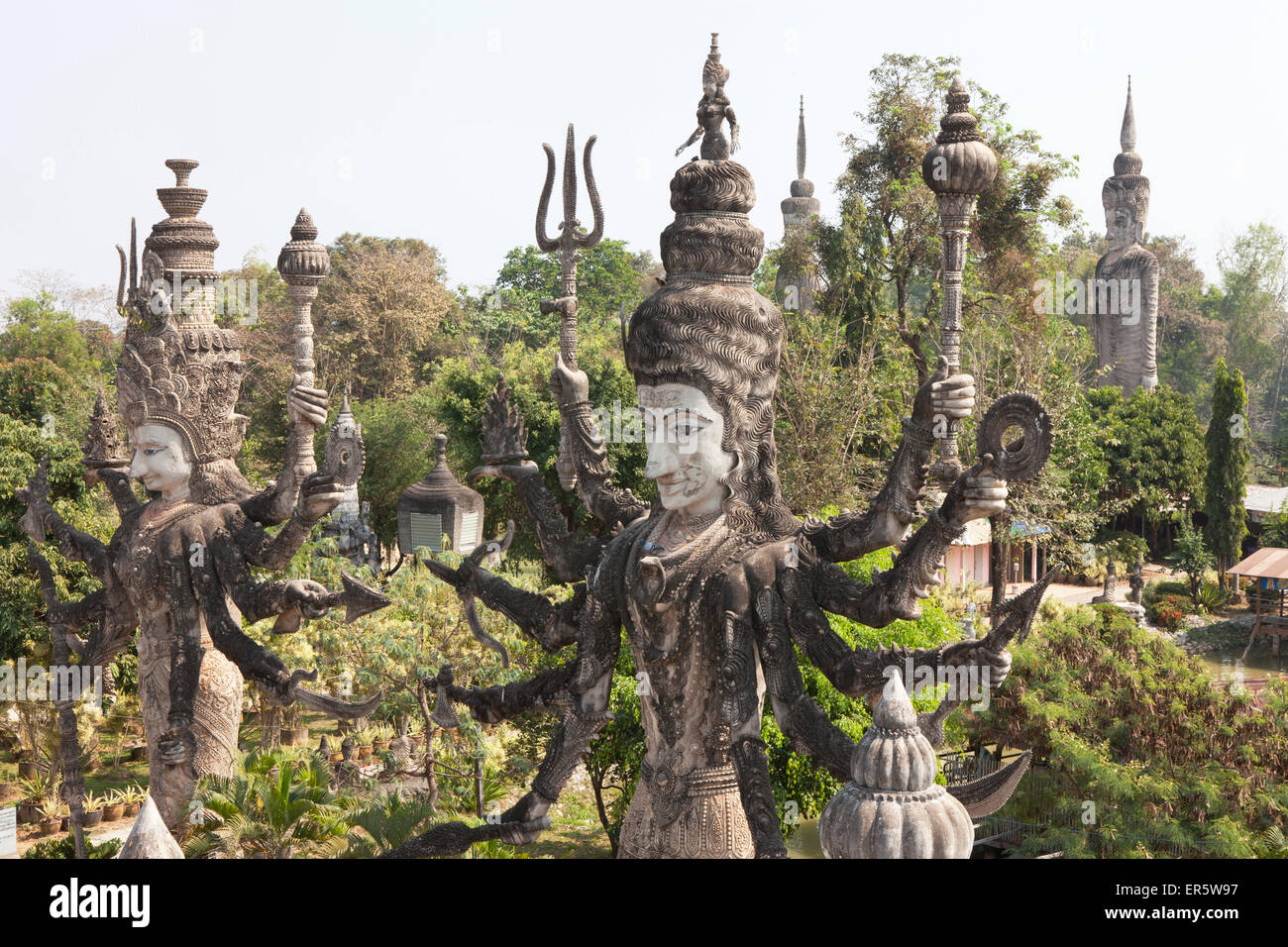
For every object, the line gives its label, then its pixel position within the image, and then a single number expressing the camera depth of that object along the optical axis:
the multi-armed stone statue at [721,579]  6.43
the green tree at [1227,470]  30.59
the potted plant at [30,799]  15.77
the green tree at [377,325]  35.94
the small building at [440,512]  18.75
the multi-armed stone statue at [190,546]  8.98
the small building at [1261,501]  33.97
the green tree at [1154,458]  33.38
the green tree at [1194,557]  30.30
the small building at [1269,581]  26.11
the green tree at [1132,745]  11.59
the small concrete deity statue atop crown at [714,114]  6.94
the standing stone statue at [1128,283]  43.50
